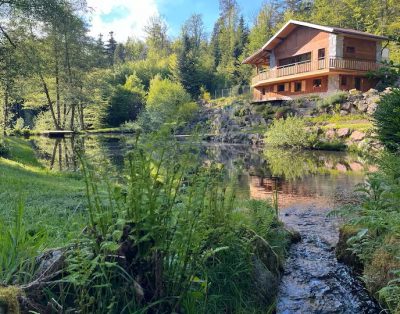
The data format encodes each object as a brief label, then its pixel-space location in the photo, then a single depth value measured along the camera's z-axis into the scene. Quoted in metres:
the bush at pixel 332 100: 25.33
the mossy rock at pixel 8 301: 1.66
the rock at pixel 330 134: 21.53
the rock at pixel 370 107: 22.96
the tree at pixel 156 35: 73.24
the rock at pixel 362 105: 23.80
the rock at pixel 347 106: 24.73
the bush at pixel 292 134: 22.16
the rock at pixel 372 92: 23.81
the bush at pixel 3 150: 12.86
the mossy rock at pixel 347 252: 4.52
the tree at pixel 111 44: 70.24
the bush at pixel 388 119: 7.04
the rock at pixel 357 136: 19.60
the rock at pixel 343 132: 20.87
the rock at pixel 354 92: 25.51
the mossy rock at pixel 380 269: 3.48
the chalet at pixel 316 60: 28.34
